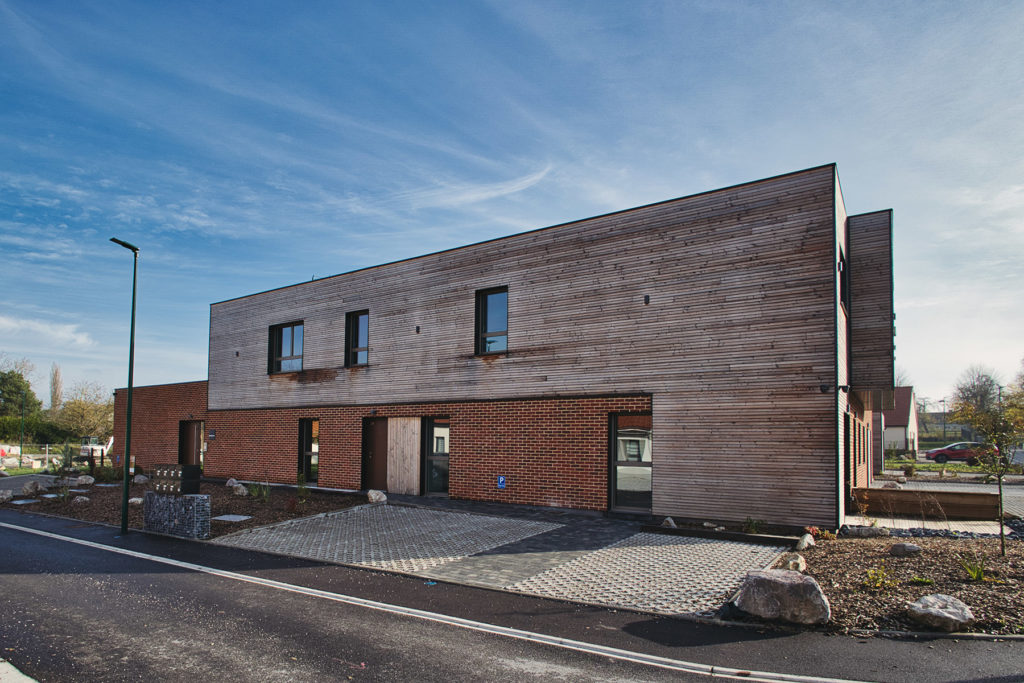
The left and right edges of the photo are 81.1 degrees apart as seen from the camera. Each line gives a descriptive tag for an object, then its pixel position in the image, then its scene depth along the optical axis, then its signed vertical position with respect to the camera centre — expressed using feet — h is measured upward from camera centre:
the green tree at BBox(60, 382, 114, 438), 142.61 -8.56
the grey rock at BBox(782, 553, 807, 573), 27.09 -7.69
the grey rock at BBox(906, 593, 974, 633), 20.40 -7.42
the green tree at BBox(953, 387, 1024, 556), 32.40 -2.27
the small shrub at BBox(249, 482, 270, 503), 52.49 -9.90
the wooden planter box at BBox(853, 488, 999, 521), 41.93 -7.63
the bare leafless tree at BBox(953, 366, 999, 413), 215.10 +3.16
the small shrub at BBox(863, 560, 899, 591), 24.52 -7.63
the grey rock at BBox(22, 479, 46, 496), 63.21 -11.54
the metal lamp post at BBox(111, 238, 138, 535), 42.24 +1.01
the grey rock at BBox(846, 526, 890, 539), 35.45 -8.05
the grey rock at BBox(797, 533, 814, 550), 32.58 -8.07
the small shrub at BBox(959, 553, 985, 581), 25.35 -7.37
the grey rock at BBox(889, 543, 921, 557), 29.71 -7.61
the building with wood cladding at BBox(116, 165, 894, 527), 38.37 +2.17
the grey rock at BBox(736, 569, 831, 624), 21.39 -7.40
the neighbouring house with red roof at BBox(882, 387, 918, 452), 157.79 -7.22
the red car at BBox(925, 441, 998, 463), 129.08 -12.12
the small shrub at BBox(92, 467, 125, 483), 72.79 -11.38
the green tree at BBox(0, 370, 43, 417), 184.24 -3.68
